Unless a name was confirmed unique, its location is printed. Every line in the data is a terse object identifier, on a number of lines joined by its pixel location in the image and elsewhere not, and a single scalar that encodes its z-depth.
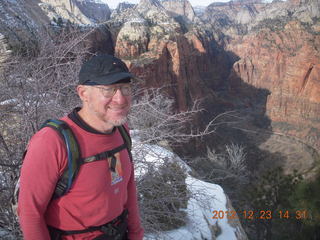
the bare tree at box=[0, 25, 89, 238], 2.59
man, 1.15
